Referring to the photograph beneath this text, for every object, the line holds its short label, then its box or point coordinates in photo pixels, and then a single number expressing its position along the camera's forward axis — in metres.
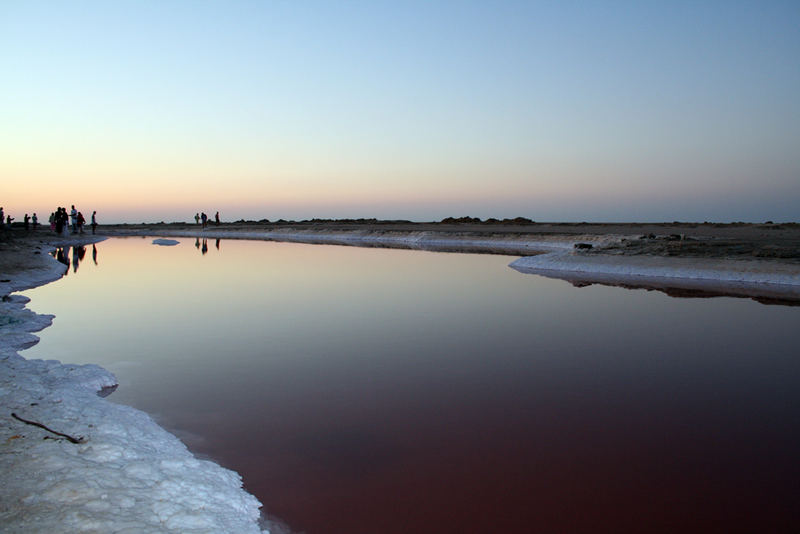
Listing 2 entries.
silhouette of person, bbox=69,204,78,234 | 62.84
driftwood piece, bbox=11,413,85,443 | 5.74
